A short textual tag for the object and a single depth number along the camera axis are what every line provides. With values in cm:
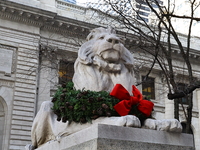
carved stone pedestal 416
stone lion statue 541
